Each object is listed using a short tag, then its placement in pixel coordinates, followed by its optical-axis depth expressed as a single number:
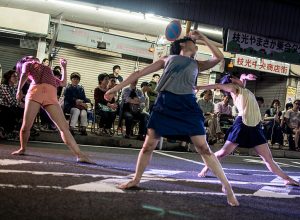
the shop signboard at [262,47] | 13.69
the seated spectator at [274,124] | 16.45
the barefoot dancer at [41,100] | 7.40
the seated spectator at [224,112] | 15.36
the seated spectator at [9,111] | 10.50
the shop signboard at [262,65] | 20.77
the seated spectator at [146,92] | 14.07
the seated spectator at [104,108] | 13.09
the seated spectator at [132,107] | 13.32
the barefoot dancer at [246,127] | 7.25
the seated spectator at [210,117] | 14.55
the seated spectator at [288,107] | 17.12
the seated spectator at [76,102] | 12.53
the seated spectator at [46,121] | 12.30
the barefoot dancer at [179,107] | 5.16
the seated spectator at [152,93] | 14.94
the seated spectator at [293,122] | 16.70
